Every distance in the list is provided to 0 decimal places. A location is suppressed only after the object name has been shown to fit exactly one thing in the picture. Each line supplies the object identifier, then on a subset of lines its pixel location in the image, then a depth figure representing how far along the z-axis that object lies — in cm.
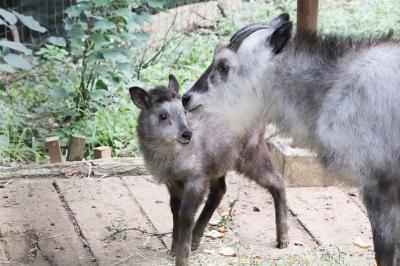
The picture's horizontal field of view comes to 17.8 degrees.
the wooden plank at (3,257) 773
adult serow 631
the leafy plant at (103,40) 1047
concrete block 941
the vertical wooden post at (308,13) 928
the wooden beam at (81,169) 963
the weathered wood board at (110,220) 800
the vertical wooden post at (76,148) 1014
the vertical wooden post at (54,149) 998
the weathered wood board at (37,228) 789
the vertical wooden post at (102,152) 1018
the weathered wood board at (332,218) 823
